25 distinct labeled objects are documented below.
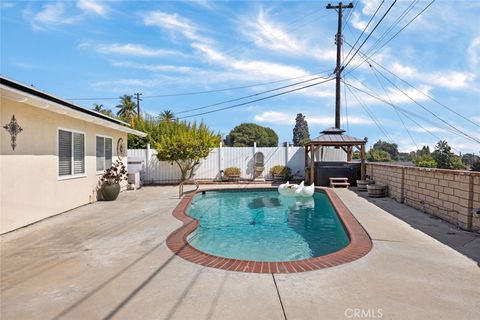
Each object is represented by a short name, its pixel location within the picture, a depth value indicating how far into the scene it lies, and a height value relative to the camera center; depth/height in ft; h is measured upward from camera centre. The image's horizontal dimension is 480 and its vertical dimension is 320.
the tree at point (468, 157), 180.00 +0.28
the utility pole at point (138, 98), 138.01 +27.46
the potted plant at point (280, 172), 56.16 -2.72
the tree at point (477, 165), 102.94 -2.87
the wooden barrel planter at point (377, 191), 35.53 -3.96
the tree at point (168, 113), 136.60 +20.62
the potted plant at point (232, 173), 56.75 -2.90
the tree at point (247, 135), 236.02 +17.99
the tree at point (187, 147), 46.14 +1.65
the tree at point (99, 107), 131.13 +23.78
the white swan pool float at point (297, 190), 40.65 -4.49
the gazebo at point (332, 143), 48.96 +2.50
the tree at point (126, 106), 143.23 +24.80
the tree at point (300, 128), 271.90 +27.06
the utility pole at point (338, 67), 59.31 +18.16
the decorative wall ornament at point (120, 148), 41.60 +1.31
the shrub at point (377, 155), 186.03 +1.56
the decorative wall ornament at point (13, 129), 19.70 +1.90
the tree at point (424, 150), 204.43 +5.21
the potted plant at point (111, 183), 32.97 -2.86
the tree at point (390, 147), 261.85 +9.42
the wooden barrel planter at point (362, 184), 42.71 -3.80
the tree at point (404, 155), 230.15 +1.59
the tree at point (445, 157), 133.39 +0.22
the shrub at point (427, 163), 93.38 -1.76
